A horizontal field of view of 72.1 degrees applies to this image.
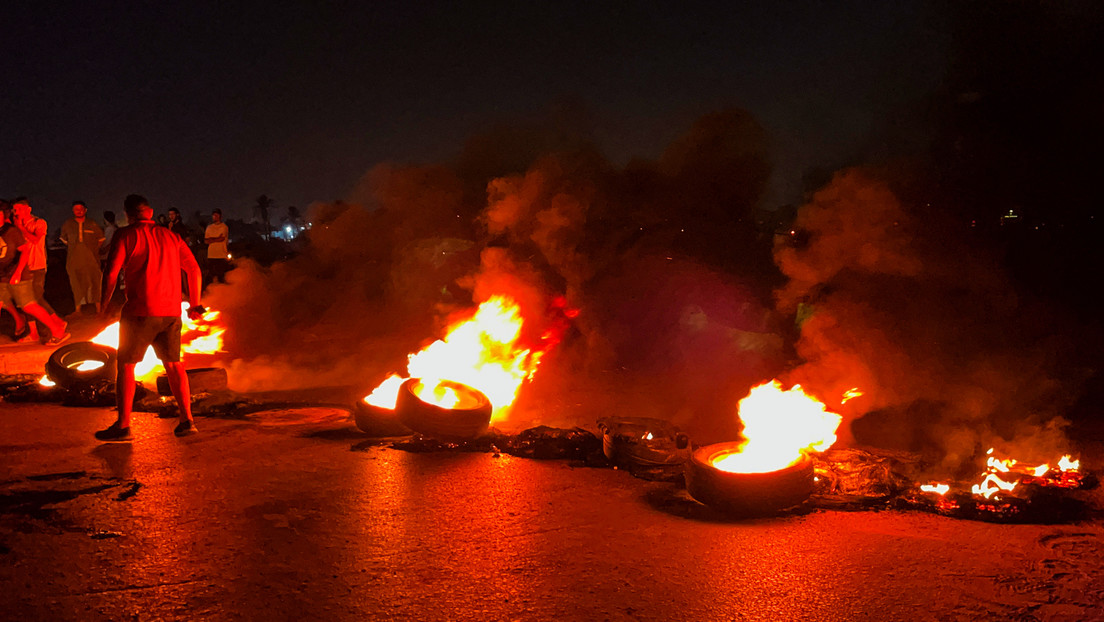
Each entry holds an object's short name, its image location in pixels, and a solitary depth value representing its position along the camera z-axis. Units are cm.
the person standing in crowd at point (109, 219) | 1644
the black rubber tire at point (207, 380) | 847
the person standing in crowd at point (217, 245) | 1589
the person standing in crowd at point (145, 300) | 638
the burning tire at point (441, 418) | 659
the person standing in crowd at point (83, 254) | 1331
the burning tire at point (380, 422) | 698
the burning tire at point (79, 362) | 826
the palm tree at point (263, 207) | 7312
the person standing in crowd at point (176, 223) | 1571
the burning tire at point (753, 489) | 498
